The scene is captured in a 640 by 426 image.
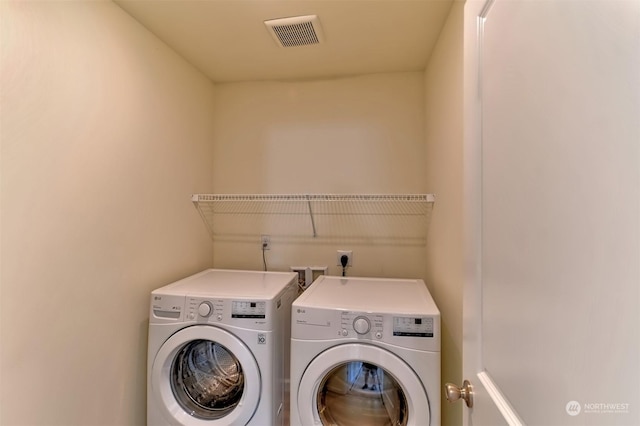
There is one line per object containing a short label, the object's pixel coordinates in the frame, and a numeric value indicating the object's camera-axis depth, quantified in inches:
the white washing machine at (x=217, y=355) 54.9
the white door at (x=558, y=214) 14.1
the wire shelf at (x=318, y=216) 81.4
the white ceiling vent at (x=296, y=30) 60.7
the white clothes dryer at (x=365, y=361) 48.6
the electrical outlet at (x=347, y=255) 83.4
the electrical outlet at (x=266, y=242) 87.8
